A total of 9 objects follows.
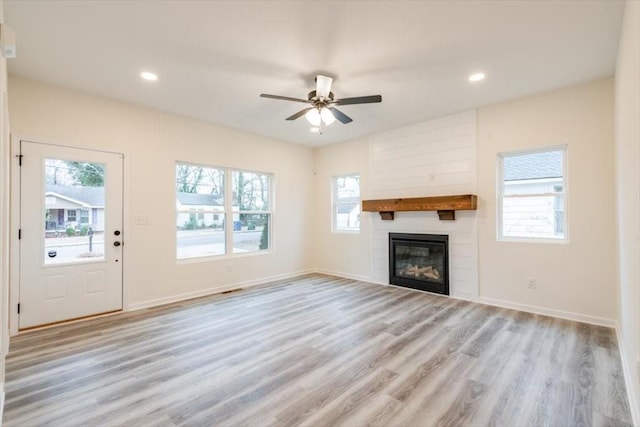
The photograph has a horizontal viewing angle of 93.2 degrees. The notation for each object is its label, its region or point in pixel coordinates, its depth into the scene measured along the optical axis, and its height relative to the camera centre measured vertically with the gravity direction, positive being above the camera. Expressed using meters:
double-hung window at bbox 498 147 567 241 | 3.85 +0.27
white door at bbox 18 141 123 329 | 3.43 -0.24
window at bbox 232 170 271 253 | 5.49 +0.08
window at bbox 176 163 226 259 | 4.78 +0.07
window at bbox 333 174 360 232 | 6.16 +0.24
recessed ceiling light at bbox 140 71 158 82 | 3.33 +1.55
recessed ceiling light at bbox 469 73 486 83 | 3.38 +1.57
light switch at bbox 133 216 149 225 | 4.21 -0.09
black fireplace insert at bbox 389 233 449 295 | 4.78 -0.79
